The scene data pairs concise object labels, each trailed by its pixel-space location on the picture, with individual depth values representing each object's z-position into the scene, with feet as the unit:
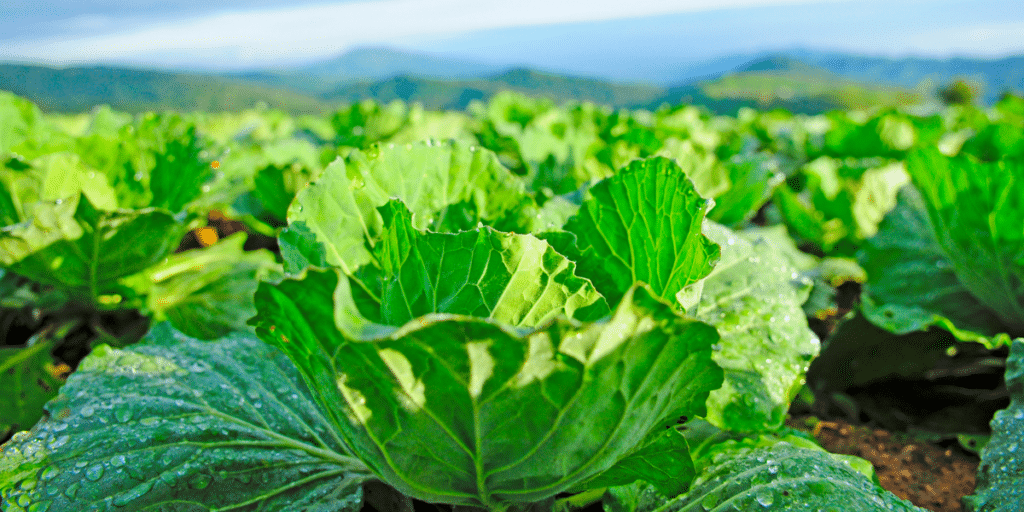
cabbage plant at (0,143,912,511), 1.68
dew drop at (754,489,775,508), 1.88
